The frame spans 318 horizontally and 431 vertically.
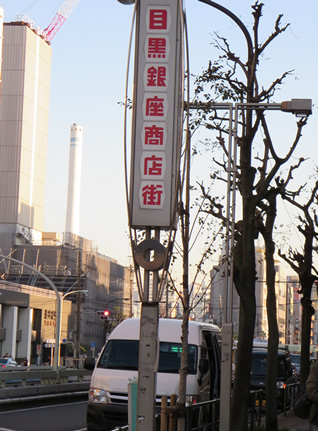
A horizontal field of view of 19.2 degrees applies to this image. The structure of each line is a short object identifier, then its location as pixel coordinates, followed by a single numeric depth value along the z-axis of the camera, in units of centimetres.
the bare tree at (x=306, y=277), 3084
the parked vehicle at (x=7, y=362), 6434
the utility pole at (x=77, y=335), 7234
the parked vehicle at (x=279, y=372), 3069
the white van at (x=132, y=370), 1738
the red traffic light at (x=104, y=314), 6263
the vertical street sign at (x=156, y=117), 1156
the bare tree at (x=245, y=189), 1862
